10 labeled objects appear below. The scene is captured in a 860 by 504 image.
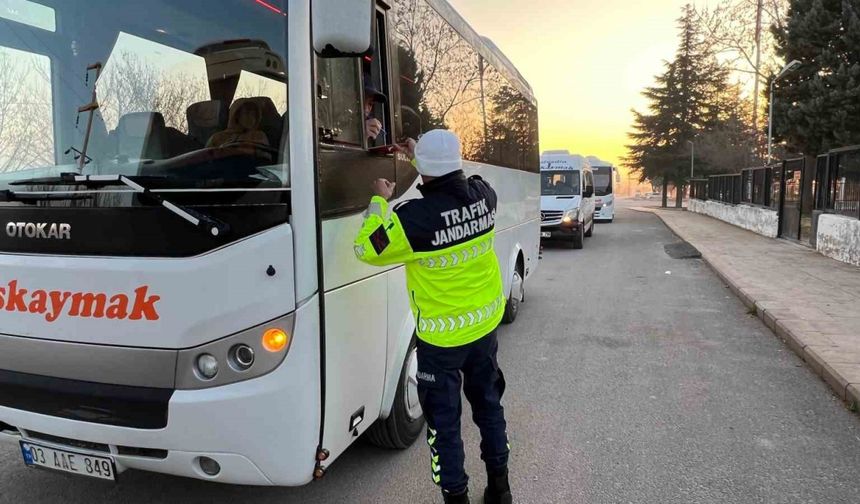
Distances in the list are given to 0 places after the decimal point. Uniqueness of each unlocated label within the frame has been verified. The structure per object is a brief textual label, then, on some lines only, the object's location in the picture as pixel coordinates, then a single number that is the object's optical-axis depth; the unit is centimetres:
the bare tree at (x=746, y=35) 3128
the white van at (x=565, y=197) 1599
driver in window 303
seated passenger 243
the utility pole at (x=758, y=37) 3130
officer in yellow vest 271
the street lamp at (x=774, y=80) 2235
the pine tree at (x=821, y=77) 2064
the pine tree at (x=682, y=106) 4509
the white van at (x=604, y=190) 2700
